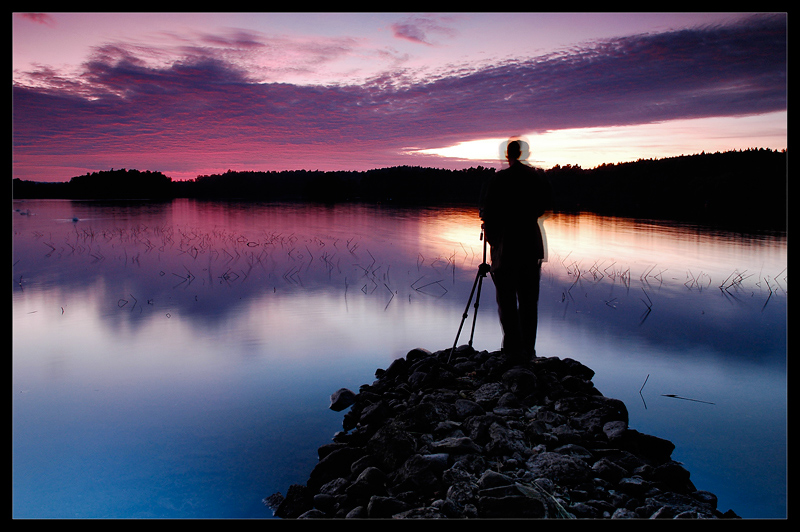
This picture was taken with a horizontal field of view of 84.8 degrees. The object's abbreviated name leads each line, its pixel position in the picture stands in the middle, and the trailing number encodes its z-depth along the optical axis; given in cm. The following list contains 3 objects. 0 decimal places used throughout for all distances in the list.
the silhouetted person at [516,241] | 556
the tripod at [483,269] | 586
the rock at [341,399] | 561
